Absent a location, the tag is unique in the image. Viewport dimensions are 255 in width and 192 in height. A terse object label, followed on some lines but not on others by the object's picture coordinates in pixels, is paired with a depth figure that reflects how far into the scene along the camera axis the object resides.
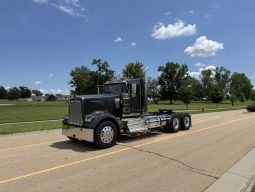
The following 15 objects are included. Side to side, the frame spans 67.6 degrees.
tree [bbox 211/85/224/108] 41.09
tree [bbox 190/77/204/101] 83.49
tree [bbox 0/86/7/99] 126.32
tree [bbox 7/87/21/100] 126.32
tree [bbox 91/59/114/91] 53.48
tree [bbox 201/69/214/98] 82.10
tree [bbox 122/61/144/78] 42.13
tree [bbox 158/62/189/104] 71.73
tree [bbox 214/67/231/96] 80.86
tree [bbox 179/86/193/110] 33.43
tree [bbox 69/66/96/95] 55.74
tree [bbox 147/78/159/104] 78.03
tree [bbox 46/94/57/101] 105.38
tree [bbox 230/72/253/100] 84.09
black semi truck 6.67
